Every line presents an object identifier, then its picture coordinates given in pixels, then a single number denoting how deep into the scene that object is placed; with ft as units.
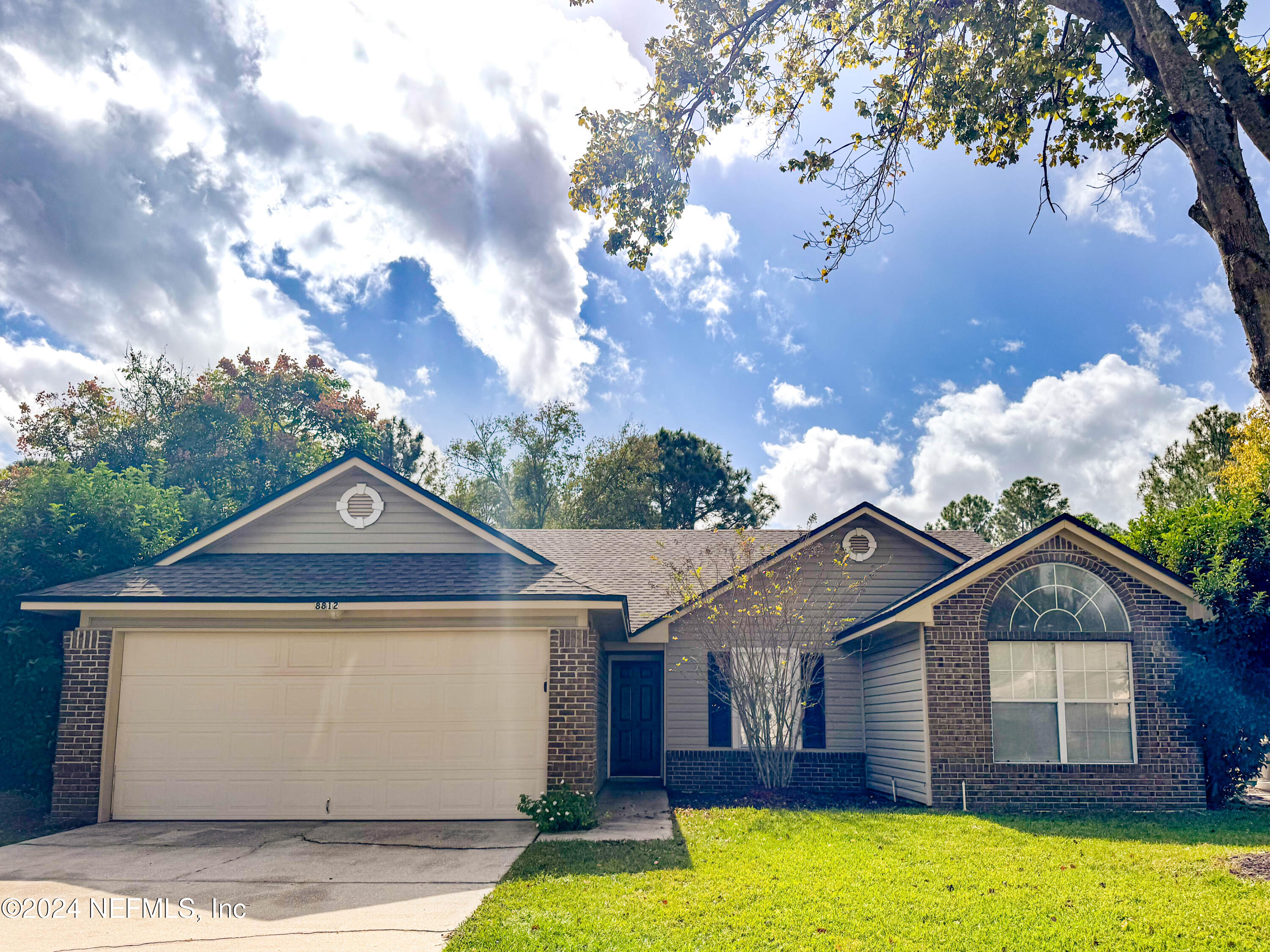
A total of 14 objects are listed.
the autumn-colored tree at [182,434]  97.96
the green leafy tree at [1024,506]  138.21
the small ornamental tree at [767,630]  42.86
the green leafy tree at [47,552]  36.47
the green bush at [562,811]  32.32
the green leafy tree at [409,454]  133.18
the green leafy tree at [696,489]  130.31
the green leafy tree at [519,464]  126.52
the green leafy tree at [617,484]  121.49
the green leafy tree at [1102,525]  94.22
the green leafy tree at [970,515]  148.05
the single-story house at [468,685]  35.01
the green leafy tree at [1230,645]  36.88
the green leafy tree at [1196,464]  118.73
